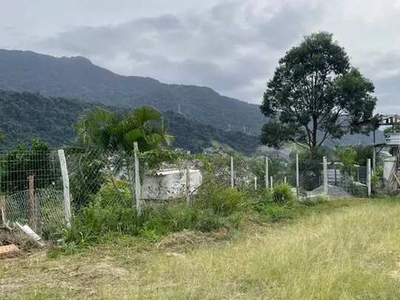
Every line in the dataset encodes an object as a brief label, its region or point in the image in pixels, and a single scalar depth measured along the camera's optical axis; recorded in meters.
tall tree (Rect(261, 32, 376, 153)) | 28.34
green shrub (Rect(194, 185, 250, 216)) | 11.52
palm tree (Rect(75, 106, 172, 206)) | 11.23
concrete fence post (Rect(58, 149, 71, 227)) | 8.51
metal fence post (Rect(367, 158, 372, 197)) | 22.06
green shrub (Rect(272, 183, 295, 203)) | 15.82
